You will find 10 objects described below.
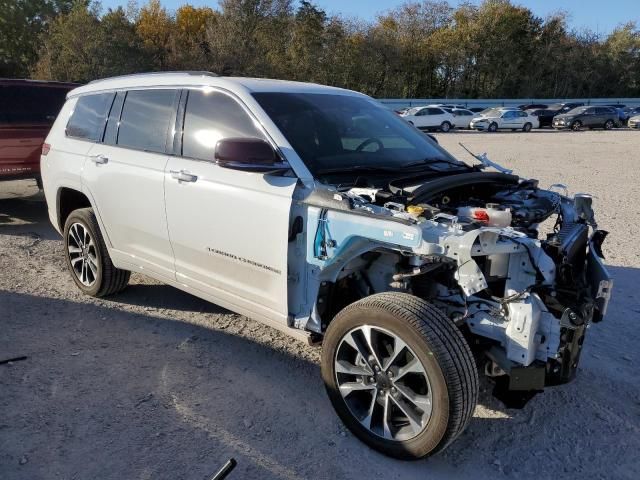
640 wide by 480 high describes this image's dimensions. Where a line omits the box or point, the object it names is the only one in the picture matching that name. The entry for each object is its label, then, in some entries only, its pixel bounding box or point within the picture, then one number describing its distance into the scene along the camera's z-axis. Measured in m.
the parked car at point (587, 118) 36.56
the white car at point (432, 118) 33.94
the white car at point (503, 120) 35.25
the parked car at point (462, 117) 35.62
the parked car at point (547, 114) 39.12
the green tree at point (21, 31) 49.75
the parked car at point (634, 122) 36.56
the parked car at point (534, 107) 42.16
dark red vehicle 8.00
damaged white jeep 2.78
